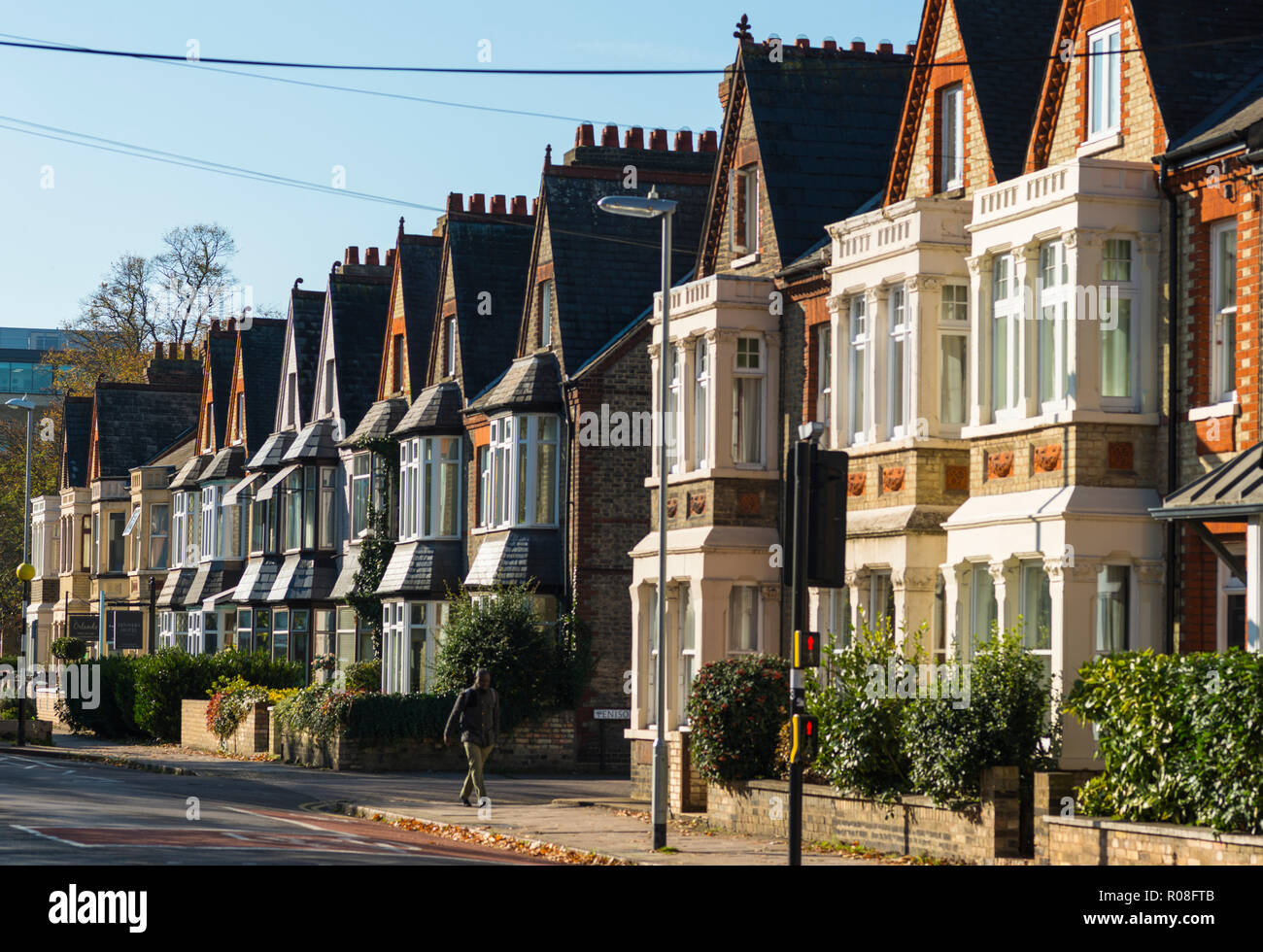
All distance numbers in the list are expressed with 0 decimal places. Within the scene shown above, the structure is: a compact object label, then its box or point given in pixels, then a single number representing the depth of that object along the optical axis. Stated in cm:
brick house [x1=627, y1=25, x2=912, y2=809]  2941
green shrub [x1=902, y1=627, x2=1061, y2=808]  2019
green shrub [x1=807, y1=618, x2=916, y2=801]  2170
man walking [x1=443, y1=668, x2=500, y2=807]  2698
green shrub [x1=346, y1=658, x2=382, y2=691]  4359
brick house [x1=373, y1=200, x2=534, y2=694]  4281
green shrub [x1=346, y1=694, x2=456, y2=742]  3681
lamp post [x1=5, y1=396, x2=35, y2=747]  4459
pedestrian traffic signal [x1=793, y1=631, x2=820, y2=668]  1725
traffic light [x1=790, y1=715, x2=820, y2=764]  1709
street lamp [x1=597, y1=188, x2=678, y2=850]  2227
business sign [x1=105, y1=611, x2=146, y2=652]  5767
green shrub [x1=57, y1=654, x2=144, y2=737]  4900
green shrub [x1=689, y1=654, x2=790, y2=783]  2495
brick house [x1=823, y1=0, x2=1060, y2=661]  2489
